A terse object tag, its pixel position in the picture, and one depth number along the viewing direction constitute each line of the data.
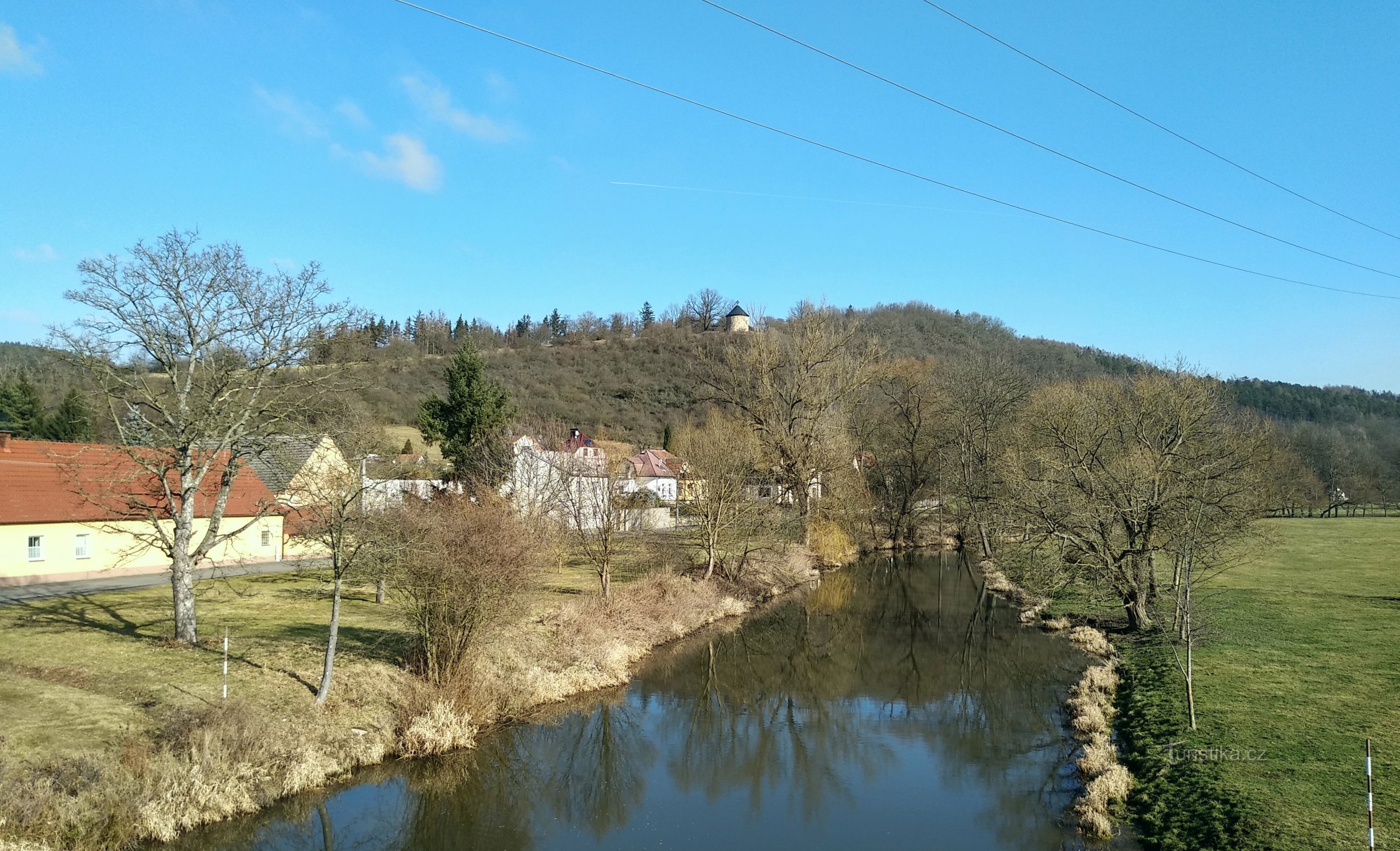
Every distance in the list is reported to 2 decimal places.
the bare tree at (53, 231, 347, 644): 15.28
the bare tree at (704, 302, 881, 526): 34.38
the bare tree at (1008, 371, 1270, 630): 19.52
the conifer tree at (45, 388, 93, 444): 41.56
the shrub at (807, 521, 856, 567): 35.81
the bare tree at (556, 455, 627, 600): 22.50
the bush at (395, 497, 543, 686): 13.79
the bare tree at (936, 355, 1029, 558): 40.31
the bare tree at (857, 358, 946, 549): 43.81
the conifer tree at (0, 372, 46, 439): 42.97
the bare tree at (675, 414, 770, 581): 26.80
